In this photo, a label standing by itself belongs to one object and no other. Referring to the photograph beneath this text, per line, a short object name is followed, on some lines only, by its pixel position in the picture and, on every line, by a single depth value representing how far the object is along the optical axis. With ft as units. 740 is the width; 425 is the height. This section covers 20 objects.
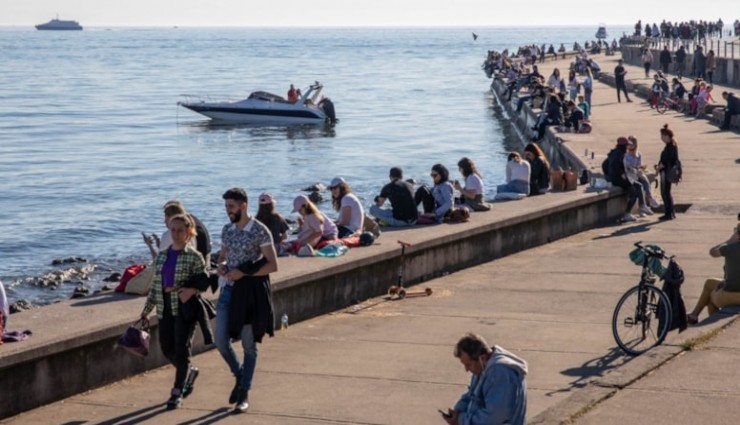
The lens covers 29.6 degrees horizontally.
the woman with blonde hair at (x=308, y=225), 50.57
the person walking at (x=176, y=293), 32.76
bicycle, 39.52
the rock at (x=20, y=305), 70.59
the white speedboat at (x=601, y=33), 519.19
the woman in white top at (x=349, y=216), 54.37
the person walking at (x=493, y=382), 24.70
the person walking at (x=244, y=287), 32.65
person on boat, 226.60
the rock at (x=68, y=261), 94.94
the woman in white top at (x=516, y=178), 70.59
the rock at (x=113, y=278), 85.21
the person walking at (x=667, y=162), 70.08
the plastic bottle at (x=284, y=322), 42.65
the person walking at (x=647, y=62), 228.70
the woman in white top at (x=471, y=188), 63.98
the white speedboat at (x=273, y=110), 224.53
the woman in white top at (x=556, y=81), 195.84
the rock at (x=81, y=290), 79.88
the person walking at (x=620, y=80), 179.22
